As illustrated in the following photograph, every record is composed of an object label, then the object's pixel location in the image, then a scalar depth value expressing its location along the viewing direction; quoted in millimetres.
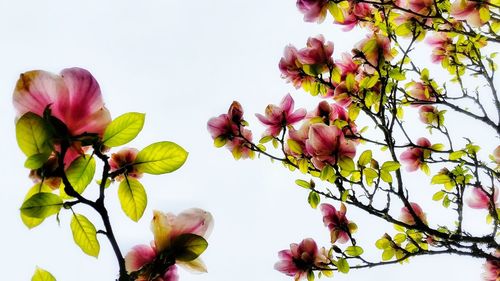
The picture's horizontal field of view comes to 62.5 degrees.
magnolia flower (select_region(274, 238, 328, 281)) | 1353
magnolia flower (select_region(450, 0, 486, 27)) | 1298
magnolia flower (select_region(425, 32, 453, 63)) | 1724
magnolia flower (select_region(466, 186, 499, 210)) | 1494
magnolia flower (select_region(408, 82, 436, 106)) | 1682
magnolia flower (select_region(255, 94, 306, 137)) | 1413
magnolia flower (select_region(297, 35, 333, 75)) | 1357
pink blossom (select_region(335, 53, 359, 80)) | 1483
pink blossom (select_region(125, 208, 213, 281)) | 533
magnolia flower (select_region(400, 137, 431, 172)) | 1566
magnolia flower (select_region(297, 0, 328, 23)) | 1235
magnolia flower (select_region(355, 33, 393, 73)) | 1312
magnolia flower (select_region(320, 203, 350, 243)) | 1399
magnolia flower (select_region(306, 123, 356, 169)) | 1047
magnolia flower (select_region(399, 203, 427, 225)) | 1434
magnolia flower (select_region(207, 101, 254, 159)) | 1421
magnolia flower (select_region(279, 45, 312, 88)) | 1451
